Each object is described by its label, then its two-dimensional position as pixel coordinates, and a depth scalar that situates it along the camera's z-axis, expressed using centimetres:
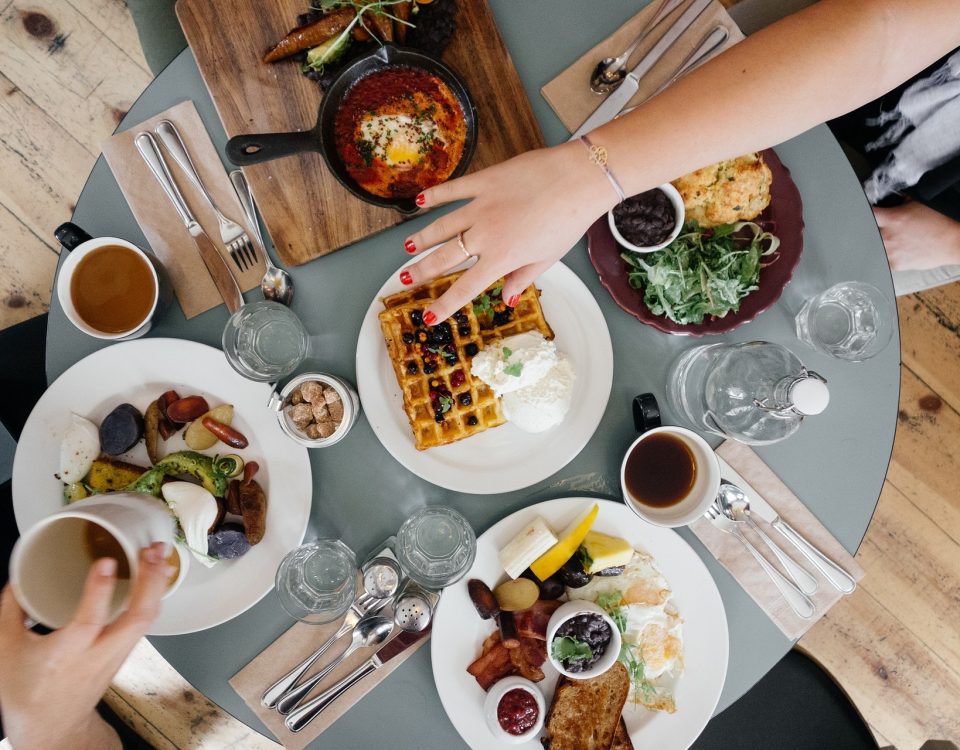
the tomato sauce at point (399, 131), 87
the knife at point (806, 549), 90
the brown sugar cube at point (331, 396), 88
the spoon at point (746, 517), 91
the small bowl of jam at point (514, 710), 87
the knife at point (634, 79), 90
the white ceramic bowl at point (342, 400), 87
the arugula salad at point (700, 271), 87
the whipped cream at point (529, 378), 87
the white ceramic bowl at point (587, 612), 85
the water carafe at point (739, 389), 87
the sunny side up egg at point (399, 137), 88
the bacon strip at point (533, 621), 89
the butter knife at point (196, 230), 90
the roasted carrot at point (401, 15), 88
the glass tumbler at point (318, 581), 87
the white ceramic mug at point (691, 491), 88
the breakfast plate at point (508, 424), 89
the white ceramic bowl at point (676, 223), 86
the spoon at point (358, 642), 89
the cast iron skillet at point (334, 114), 84
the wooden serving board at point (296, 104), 90
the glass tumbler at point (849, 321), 92
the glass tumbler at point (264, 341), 87
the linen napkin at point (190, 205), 90
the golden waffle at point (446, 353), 88
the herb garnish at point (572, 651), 86
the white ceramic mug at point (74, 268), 87
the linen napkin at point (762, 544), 91
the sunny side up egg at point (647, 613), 89
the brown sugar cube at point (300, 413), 87
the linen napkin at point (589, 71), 92
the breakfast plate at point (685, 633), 89
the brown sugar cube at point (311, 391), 87
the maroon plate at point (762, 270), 89
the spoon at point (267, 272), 90
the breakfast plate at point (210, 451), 88
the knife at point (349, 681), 89
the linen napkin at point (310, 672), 89
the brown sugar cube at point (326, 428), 88
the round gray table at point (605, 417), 91
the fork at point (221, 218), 90
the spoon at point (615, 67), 90
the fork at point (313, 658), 89
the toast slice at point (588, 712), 88
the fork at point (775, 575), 90
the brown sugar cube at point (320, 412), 87
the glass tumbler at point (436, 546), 87
